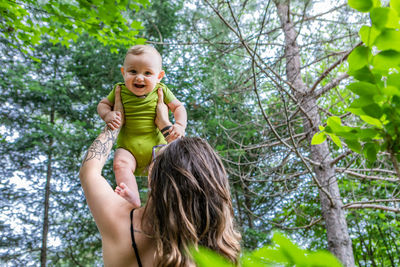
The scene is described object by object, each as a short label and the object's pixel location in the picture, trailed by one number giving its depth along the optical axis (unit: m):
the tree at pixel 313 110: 4.32
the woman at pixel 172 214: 1.10
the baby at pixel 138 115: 1.71
